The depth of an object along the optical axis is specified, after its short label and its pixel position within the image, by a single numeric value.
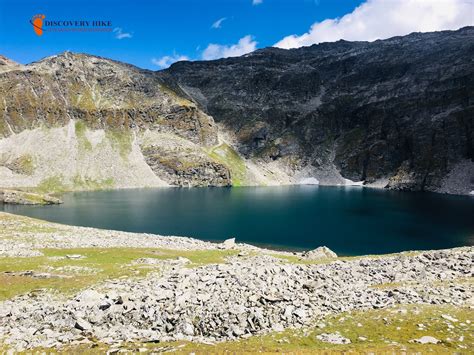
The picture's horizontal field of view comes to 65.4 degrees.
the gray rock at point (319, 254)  55.22
